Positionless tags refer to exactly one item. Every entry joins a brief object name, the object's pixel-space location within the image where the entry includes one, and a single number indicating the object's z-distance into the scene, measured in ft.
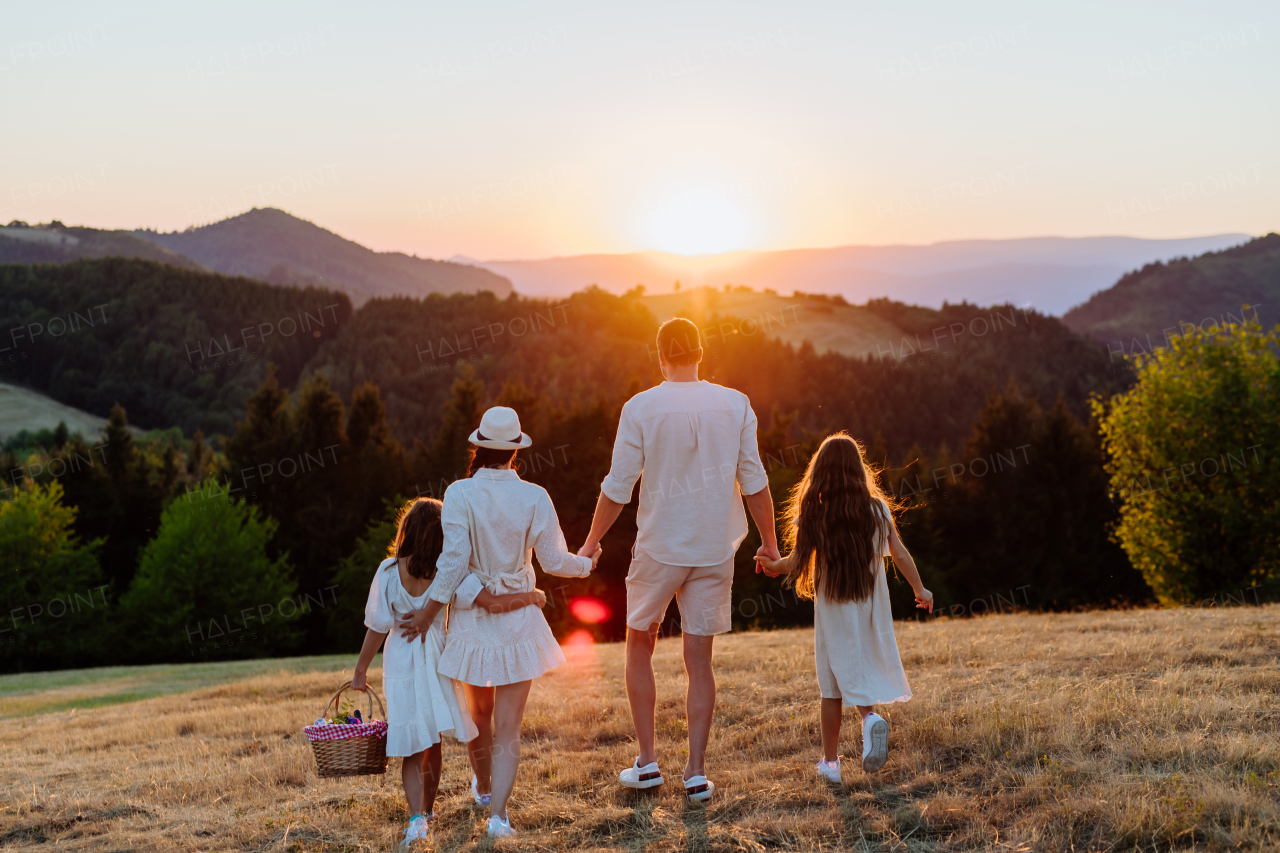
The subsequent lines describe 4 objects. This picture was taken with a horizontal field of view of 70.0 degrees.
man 16.90
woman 16.29
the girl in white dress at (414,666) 16.97
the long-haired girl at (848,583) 17.90
